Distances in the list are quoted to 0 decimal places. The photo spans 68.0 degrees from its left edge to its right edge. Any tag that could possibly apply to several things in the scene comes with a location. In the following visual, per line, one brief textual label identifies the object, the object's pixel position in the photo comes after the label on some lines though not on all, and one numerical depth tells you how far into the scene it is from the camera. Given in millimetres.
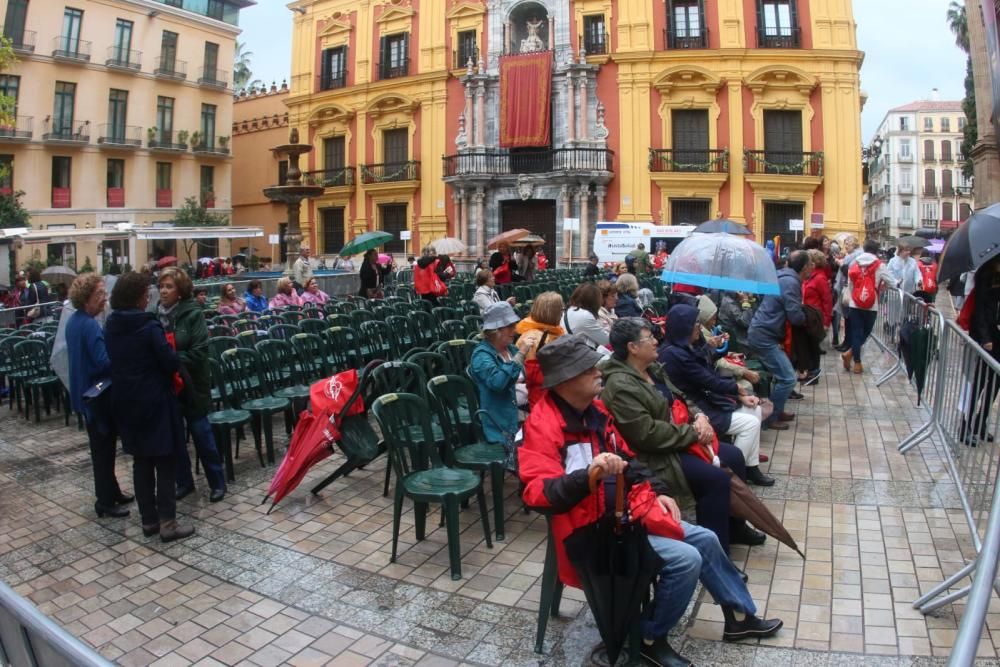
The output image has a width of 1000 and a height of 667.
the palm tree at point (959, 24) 36844
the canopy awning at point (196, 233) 24953
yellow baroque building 26031
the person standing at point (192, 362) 5453
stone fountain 16391
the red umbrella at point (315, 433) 5355
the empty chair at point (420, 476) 4234
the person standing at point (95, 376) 5164
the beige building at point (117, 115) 31170
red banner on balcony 28219
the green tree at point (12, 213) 27000
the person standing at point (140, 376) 4758
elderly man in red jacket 3178
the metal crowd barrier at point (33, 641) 1602
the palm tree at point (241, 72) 53406
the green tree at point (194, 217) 34156
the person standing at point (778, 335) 7188
